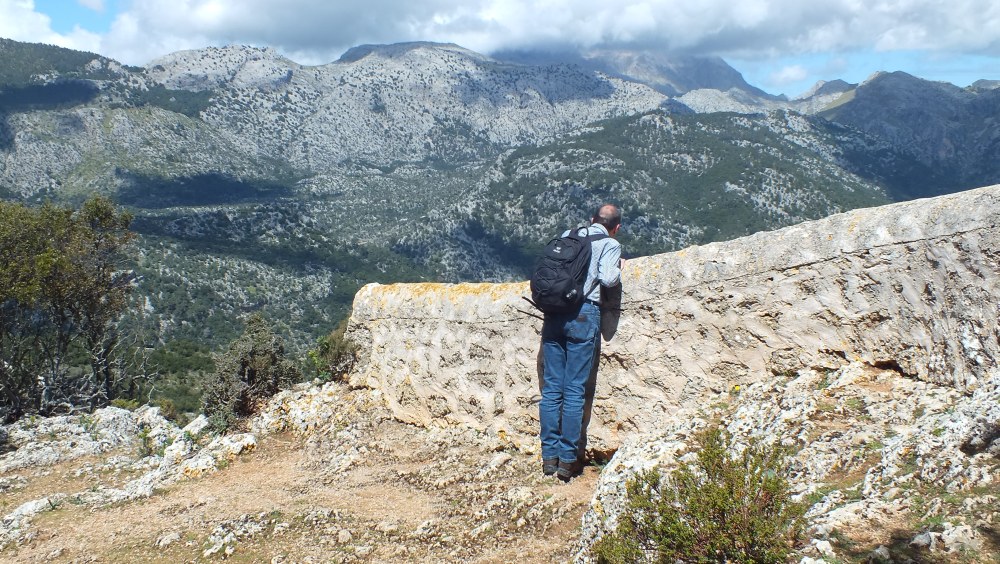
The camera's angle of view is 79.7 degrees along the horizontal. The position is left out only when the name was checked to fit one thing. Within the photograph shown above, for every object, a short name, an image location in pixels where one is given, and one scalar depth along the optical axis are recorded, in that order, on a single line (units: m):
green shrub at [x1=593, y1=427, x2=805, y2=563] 3.40
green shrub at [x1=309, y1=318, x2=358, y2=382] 10.27
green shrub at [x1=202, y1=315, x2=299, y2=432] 10.72
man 6.24
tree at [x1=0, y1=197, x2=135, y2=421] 15.73
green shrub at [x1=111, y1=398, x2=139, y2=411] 16.25
